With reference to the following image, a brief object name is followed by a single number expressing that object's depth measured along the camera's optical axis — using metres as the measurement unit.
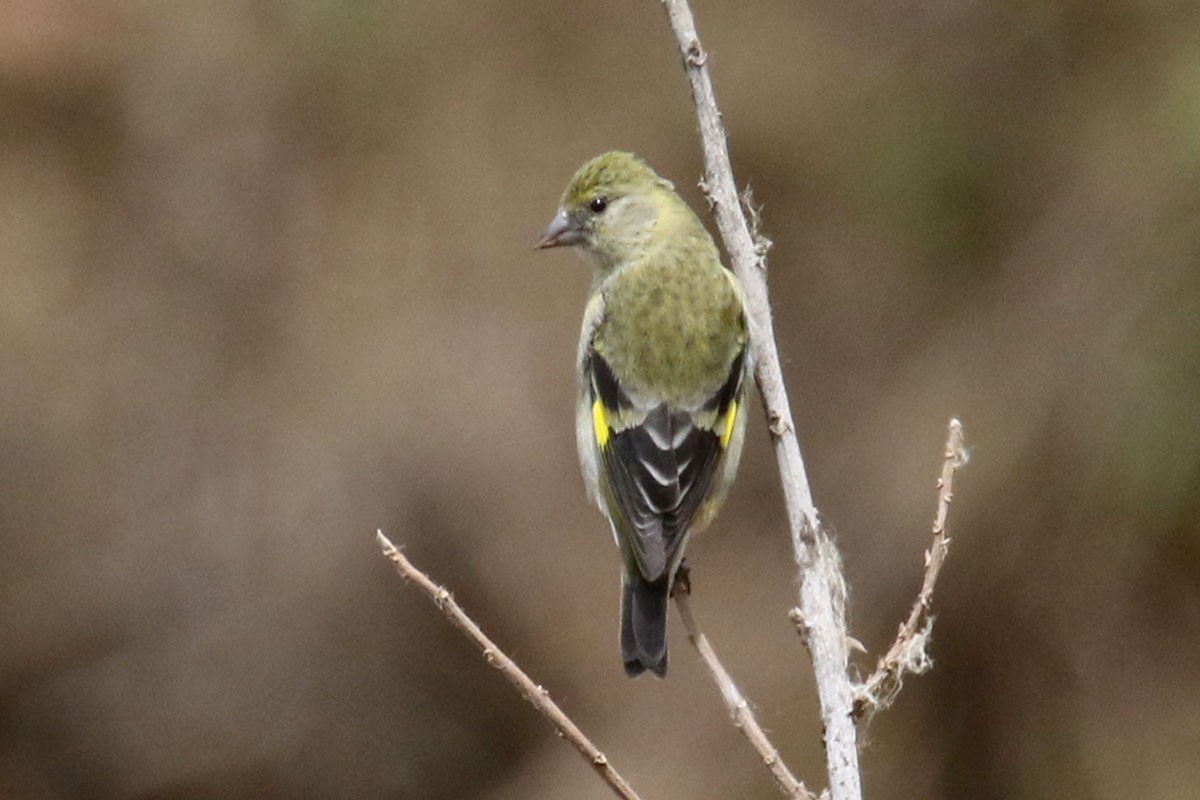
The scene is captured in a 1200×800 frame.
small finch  7.90
